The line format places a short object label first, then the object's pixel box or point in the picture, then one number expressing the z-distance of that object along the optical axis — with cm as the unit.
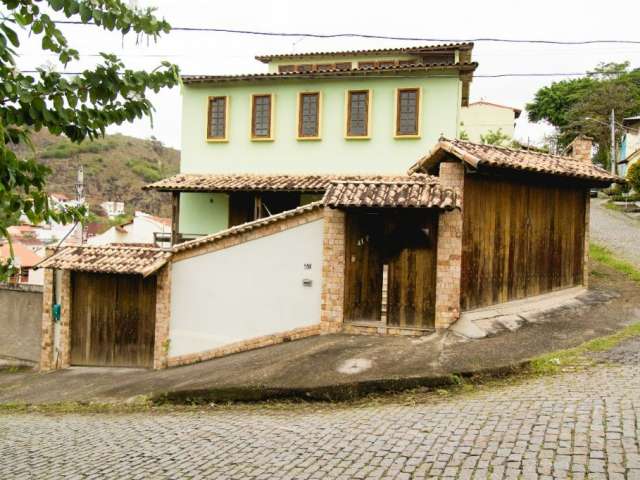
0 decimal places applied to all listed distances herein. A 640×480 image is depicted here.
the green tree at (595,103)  4366
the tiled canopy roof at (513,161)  989
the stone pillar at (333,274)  1090
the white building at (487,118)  4259
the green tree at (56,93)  402
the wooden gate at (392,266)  1050
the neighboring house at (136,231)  2892
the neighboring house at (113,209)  5001
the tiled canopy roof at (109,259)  1221
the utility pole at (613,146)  3778
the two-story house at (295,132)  1636
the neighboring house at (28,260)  2735
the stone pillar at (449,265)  1013
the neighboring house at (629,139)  3944
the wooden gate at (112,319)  1287
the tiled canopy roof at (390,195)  995
